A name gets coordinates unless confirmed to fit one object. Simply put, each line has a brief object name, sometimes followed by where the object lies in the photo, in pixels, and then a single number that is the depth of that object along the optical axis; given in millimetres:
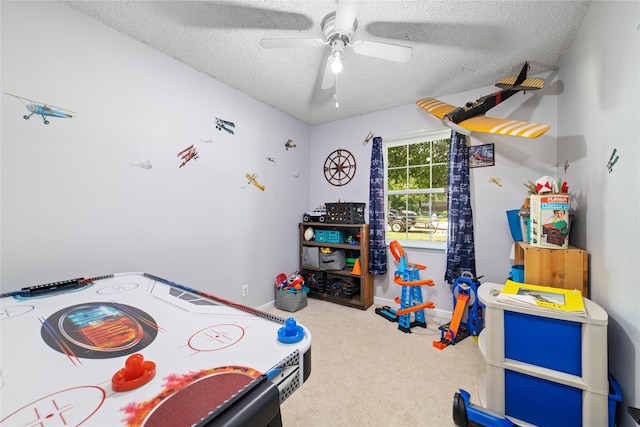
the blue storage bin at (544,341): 1229
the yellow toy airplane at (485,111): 1954
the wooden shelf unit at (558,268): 1507
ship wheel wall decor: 3408
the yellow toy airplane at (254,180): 2828
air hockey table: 538
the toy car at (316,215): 3356
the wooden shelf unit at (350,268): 3020
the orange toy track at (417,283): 2473
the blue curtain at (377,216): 3039
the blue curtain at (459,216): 2584
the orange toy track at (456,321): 2197
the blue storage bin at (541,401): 1229
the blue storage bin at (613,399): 1133
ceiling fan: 1492
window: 2971
